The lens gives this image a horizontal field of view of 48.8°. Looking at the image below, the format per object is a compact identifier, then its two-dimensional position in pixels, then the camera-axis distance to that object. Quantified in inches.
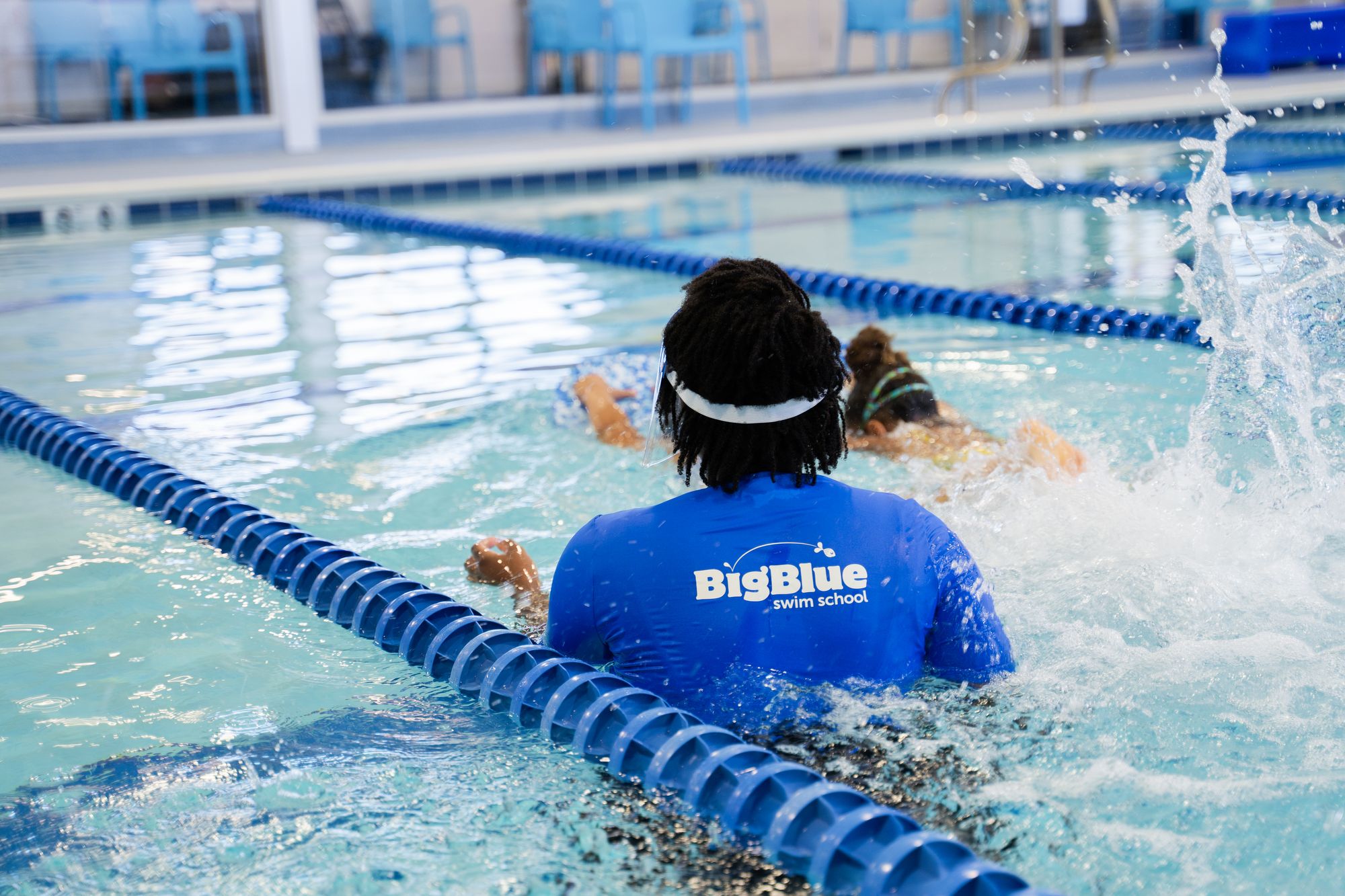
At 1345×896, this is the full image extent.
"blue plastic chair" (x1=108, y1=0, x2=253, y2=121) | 399.9
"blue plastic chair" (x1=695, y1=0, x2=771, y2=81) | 488.1
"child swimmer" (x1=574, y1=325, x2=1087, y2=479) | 142.9
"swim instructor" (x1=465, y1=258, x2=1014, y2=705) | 73.7
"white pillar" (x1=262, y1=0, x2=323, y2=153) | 421.1
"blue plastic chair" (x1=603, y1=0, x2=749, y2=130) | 418.6
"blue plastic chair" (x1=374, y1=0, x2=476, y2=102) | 429.7
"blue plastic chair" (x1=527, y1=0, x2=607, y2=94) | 433.1
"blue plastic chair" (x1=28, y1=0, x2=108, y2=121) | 394.6
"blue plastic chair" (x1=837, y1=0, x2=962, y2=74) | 491.2
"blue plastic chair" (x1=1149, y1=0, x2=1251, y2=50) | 530.0
